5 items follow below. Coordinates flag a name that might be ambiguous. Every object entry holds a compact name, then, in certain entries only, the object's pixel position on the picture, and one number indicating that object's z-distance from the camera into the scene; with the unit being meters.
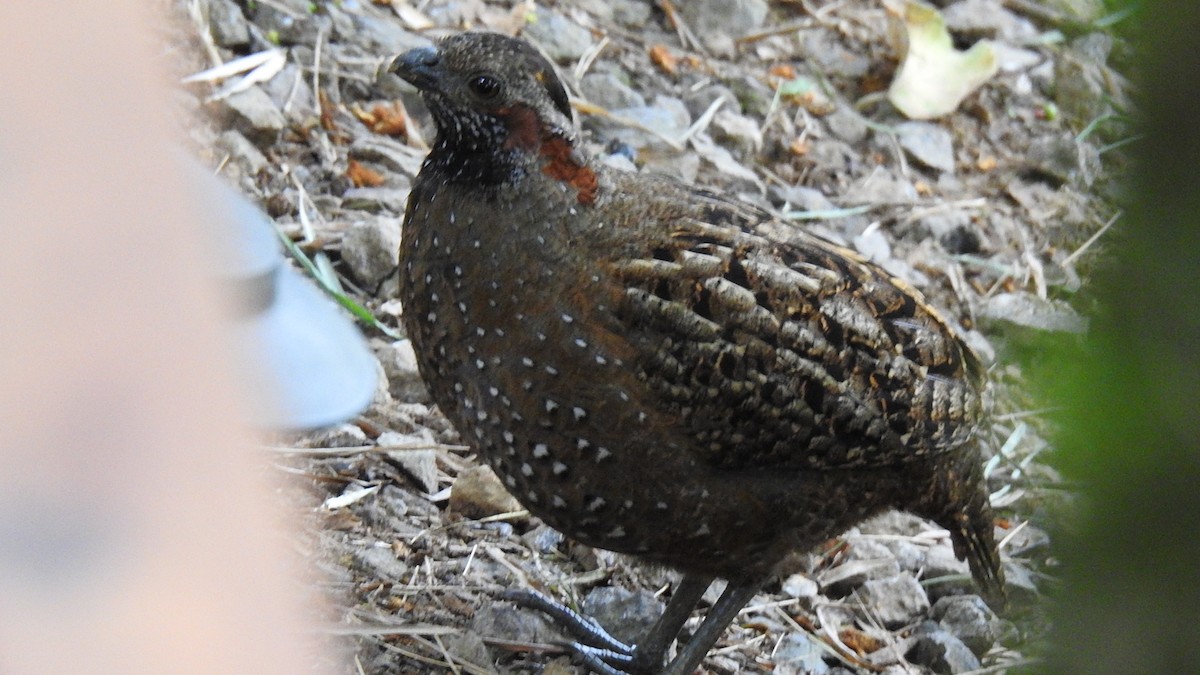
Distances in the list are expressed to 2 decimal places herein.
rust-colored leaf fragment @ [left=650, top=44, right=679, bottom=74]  13.99
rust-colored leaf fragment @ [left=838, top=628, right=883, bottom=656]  9.20
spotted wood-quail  6.97
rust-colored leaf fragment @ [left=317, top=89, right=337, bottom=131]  11.58
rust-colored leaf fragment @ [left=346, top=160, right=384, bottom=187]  11.37
